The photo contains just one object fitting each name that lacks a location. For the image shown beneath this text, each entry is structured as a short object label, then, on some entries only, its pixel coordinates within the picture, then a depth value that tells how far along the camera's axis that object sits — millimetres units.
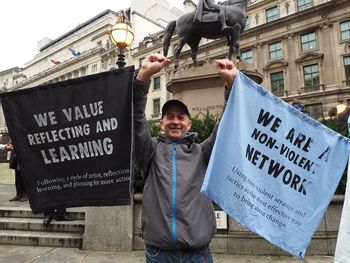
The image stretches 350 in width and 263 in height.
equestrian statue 8969
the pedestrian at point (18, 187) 9281
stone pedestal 8953
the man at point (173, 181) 2244
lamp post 8781
